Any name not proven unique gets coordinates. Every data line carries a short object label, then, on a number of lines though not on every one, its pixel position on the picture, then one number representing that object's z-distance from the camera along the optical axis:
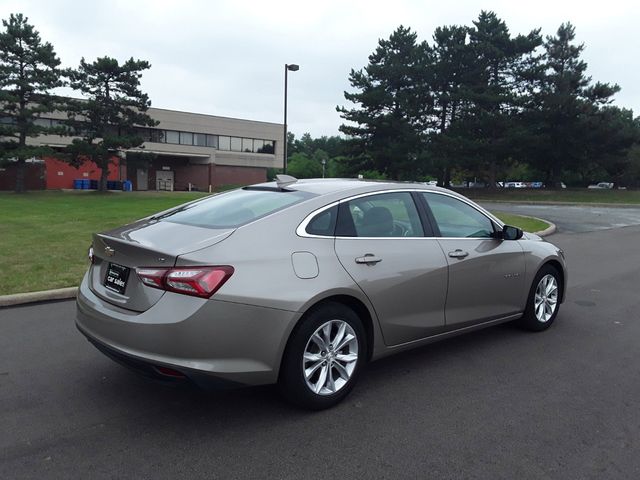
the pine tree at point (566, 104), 40.28
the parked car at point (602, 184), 79.55
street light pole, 23.47
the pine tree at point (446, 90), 42.16
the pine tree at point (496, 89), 40.91
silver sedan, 3.13
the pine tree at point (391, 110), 43.62
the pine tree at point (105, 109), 35.75
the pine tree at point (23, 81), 33.06
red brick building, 49.81
